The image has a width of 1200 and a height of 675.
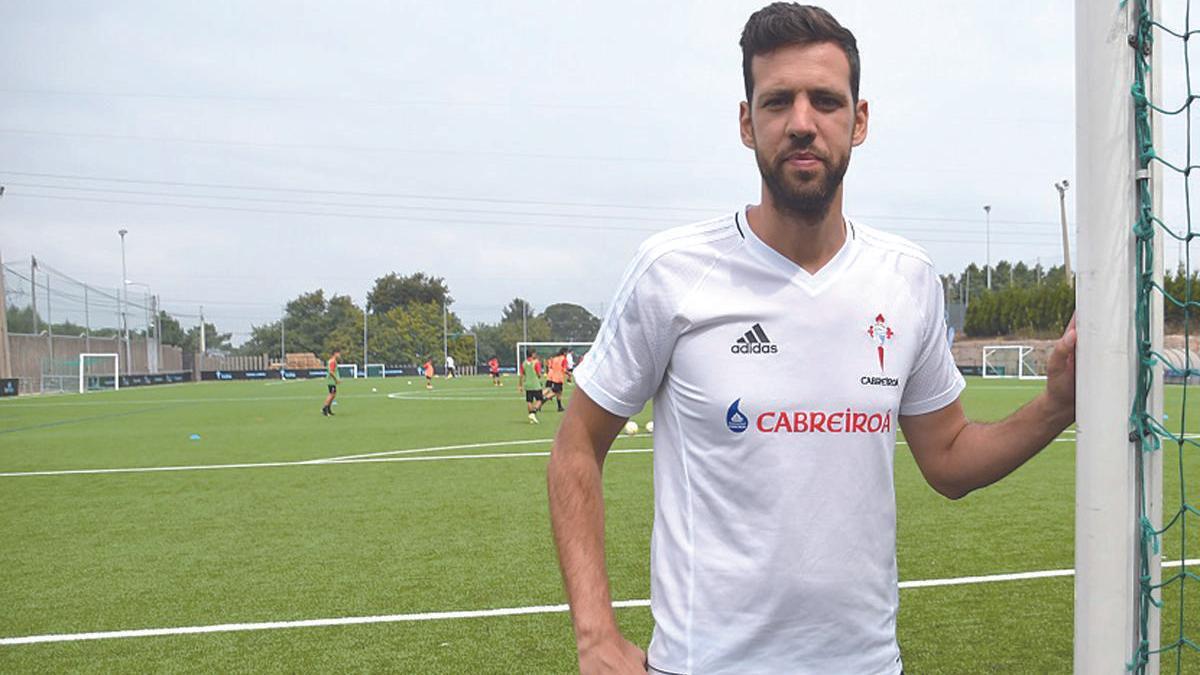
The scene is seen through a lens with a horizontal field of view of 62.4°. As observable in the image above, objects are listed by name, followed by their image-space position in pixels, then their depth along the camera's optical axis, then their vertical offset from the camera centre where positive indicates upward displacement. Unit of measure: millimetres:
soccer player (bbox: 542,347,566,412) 26109 -694
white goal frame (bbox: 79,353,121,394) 50469 -1185
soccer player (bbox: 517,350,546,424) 21812 -789
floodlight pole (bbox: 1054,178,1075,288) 45344 +6410
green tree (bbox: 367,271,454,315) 114438 +6695
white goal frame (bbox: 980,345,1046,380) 48772 -823
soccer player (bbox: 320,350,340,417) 25000 -760
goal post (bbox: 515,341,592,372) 66938 +12
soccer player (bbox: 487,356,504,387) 48238 -1133
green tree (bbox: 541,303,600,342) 123875 +3554
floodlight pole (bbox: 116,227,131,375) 58688 +1486
